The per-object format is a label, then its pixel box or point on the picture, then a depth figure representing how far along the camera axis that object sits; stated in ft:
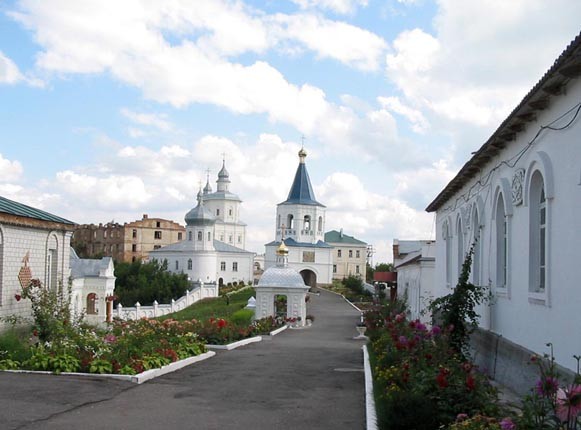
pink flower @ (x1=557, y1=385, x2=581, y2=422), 17.83
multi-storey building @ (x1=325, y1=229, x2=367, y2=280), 362.53
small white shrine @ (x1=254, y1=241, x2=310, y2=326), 124.77
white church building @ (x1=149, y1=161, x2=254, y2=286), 291.17
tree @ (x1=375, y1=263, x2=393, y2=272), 359.66
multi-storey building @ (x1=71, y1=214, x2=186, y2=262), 360.34
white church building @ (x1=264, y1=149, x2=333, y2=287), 301.22
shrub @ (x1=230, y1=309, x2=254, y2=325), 117.25
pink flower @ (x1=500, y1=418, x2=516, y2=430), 18.56
